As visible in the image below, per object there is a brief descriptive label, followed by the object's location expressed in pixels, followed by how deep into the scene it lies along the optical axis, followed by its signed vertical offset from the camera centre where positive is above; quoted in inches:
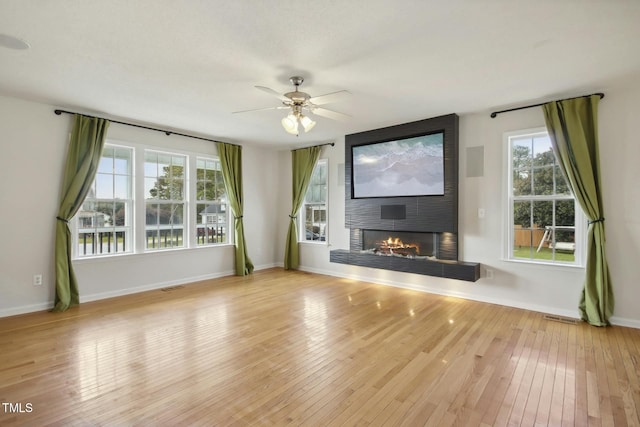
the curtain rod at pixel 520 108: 145.6 +54.7
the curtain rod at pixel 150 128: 169.3 +55.6
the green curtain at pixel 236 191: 246.4 +18.1
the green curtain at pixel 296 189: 262.4 +20.9
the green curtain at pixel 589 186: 143.1 +12.0
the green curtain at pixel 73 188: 166.9 +14.6
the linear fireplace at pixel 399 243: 201.6 -20.4
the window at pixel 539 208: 159.5 +2.5
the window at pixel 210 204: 237.6 +7.6
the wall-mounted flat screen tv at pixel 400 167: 192.7 +29.9
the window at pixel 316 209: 261.0 +3.8
